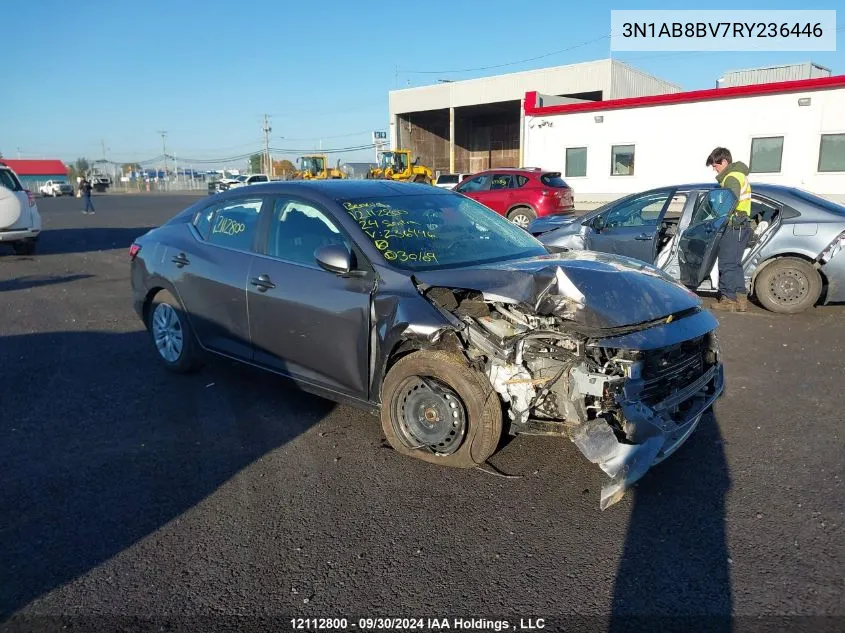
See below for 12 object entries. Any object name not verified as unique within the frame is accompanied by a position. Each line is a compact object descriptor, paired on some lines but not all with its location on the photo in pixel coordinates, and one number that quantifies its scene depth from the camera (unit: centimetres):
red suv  1761
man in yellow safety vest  710
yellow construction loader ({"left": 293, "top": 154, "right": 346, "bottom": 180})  4309
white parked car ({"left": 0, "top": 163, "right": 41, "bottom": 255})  1291
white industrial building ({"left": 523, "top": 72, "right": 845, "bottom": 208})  2081
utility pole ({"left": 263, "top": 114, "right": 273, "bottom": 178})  8456
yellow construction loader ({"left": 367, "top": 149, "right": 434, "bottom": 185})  3709
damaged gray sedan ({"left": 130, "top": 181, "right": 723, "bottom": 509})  338
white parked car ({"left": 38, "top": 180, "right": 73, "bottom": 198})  6406
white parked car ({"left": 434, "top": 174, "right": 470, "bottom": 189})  3219
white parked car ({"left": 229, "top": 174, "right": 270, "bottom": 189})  4664
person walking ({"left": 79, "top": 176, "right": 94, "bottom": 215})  2881
